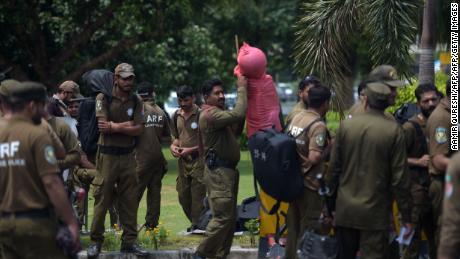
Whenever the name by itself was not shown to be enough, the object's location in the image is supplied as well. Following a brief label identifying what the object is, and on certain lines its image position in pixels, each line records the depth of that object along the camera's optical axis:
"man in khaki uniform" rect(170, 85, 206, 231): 25.66
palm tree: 25.14
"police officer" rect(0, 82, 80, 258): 14.63
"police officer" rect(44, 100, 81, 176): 18.38
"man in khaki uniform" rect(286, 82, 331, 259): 18.38
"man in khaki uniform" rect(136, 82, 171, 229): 25.44
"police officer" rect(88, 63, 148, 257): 21.86
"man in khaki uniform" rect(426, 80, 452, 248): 17.59
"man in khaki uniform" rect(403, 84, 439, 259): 18.29
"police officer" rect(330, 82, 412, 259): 16.55
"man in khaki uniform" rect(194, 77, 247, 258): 20.68
